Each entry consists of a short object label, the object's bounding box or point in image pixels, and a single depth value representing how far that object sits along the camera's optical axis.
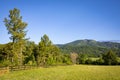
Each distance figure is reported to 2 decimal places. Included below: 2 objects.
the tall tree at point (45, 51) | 32.97
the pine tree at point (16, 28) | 20.57
